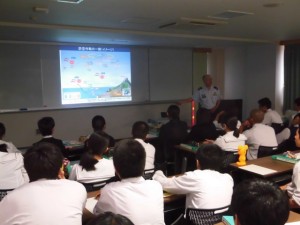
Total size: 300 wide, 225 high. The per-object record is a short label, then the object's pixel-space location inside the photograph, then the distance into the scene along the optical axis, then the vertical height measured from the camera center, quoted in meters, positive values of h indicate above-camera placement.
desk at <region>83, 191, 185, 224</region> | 2.42 -0.99
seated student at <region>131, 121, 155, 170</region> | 3.54 -0.63
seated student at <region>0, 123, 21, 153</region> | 3.70 -0.70
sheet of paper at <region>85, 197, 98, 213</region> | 2.15 -0.84
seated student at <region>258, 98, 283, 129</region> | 5.73 -0.64
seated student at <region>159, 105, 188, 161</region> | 4.83 -0.75
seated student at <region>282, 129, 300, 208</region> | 2.36 -0.83
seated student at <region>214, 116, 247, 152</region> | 3.91 -0.72
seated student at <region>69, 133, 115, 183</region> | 2.70 -0.70
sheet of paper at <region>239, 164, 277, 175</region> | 2.97 -0.85
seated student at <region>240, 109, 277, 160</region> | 4.10 -0.72
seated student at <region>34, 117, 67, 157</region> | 3.83 -0.53
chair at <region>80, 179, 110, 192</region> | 2.71 -0.87
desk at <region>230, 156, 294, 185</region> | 3.01 -0.85
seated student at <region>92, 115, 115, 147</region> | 4.44 -0.53
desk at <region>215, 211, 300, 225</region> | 1.86 -0.82
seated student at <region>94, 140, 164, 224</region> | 1.83 -0.65
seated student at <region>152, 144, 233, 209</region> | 2.26 -0.75
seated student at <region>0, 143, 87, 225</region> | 1.55 -0.58
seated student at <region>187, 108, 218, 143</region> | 4.55 -0.71
